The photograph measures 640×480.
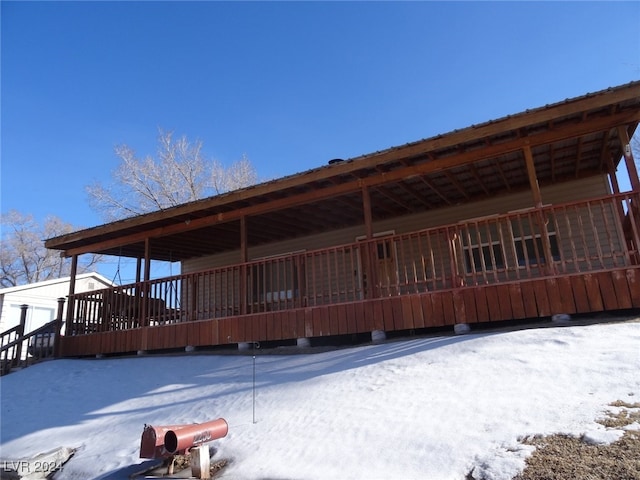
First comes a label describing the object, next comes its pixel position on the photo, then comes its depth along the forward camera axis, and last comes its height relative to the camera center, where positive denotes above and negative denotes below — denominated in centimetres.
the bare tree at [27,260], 3344 +649
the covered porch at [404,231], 637 +240
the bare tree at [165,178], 2388 +898
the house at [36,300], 1945 +217
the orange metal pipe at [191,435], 380 -86
